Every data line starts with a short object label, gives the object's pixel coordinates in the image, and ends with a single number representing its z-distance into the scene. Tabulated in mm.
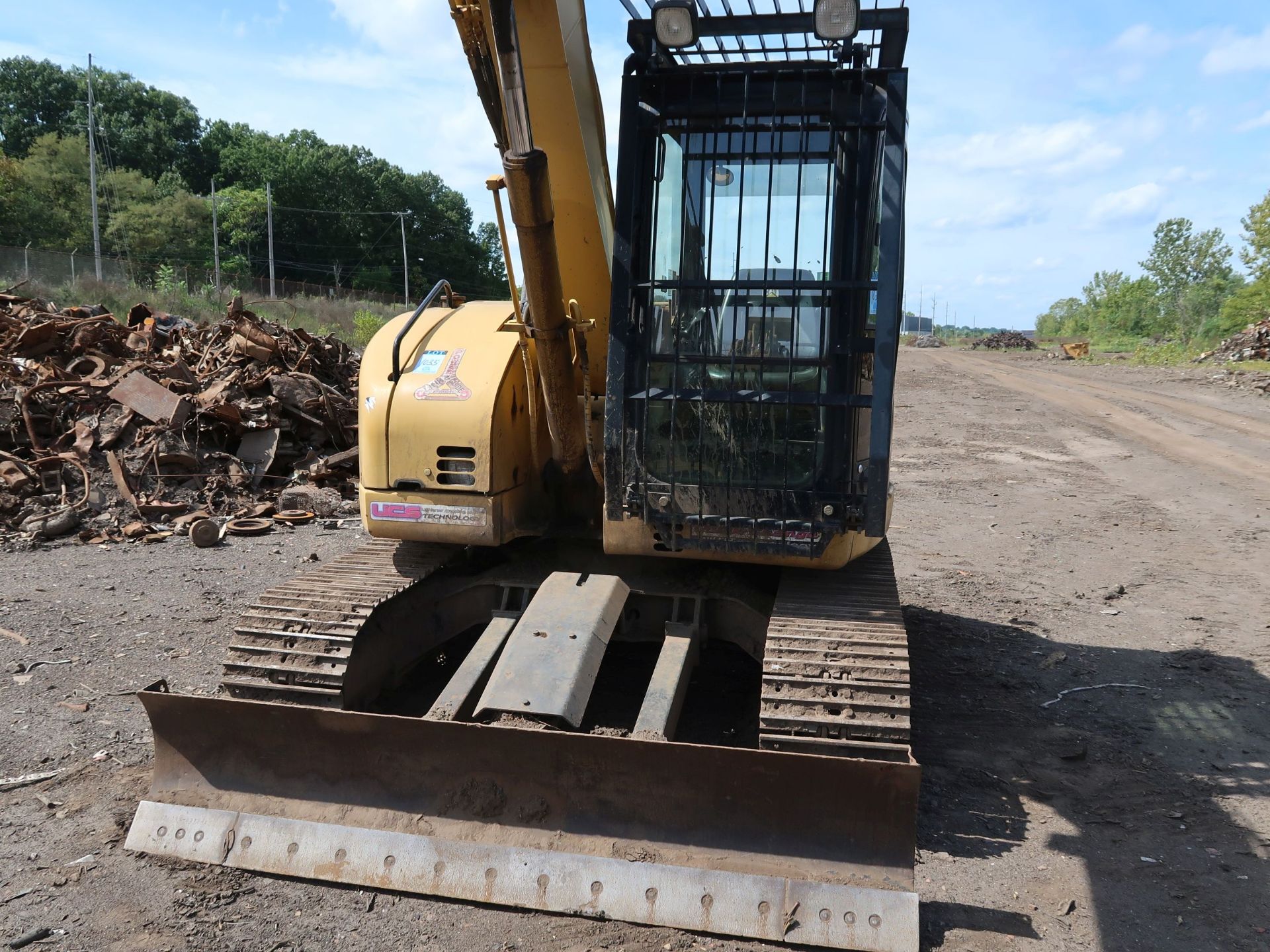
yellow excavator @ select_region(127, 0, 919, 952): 3350
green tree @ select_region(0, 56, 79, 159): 56562
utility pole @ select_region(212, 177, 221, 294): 44434
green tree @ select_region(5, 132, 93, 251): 40781
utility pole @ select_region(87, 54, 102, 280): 36250
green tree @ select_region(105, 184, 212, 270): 44375
